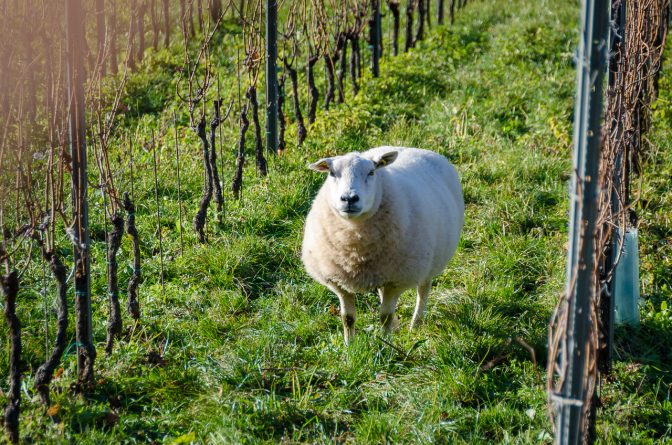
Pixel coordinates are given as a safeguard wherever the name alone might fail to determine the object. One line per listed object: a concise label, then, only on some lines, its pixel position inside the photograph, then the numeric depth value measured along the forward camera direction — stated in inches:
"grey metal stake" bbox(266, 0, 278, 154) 557.6
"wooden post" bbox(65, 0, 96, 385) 267.1
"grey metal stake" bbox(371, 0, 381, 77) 764.6
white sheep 332.8
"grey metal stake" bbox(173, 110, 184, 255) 422.2
